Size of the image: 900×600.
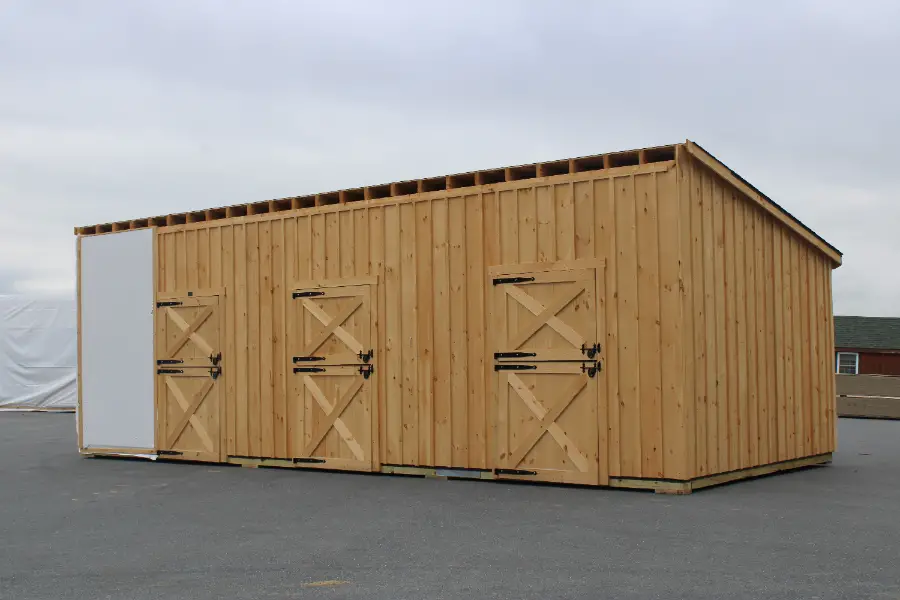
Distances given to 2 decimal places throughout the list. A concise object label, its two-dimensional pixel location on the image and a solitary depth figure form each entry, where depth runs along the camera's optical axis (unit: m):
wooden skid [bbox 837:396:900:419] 25.69
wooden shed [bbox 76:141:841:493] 11.24
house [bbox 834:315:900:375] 43.16
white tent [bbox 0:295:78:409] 29.62
